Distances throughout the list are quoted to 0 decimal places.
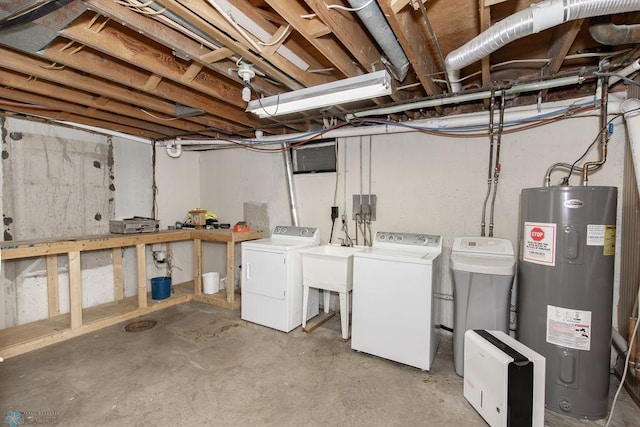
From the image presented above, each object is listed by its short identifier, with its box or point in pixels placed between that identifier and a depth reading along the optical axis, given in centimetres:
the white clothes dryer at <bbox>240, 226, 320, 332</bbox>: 294
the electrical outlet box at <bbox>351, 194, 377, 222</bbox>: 327
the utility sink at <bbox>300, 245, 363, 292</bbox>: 272
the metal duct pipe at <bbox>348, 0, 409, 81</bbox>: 143
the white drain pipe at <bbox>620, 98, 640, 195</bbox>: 181
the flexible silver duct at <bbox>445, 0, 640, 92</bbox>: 131
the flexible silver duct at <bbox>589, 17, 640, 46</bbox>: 160
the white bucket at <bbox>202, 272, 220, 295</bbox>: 391
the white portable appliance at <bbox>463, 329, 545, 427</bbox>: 162
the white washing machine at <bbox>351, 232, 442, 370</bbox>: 225
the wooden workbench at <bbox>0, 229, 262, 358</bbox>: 261
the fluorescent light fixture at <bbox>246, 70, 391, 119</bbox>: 185
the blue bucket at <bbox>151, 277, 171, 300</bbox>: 364
